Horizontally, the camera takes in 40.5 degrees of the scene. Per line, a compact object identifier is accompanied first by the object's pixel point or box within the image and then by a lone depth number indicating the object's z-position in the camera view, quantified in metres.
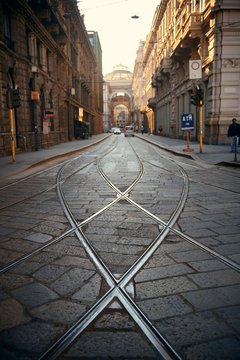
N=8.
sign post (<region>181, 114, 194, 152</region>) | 16.09
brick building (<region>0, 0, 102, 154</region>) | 16.47
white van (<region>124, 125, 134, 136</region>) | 51.68
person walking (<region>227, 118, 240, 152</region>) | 13.77
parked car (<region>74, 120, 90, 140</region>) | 38.41
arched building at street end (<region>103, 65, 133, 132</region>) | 111.38
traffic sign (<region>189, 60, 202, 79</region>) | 14.29
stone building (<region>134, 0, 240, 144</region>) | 18.41
